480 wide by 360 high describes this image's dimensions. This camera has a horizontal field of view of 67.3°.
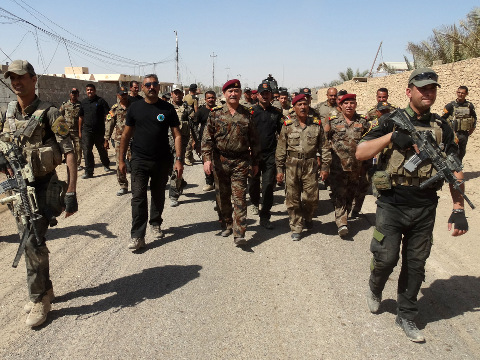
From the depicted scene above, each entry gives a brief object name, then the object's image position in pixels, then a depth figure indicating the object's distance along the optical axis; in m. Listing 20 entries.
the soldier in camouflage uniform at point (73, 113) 9.07
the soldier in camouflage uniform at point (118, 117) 7.99
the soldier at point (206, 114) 7.78
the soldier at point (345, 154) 5.30
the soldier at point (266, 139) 5.68
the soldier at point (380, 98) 6.81
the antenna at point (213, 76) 79.12
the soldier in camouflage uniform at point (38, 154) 3.03
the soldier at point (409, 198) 2.86
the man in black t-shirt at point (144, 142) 4.75
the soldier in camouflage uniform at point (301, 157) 5.05
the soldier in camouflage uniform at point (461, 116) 7.61
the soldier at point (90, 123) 8.98
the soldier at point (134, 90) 8.91
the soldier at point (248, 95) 9.01
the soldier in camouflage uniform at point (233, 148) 4.82
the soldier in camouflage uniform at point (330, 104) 7.43
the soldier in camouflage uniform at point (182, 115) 7.31
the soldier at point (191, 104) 9.58
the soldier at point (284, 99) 8.89
